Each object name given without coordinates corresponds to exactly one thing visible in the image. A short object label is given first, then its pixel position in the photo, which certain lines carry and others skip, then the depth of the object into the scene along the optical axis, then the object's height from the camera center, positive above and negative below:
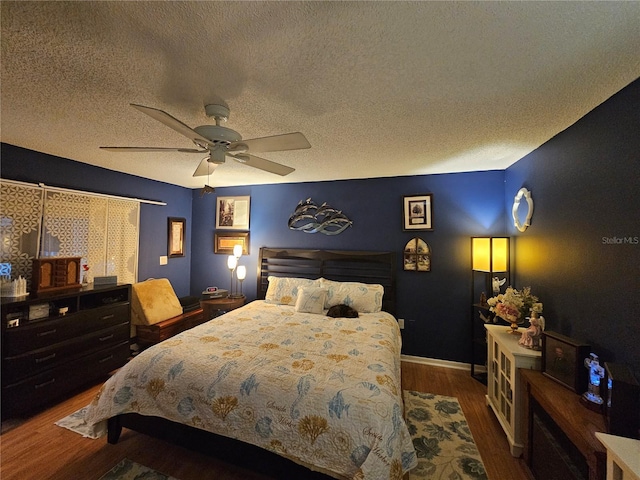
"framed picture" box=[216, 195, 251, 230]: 4.23 +0.56
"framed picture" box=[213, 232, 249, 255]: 4.20 +0.08
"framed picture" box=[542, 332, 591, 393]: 1.50 -0.67
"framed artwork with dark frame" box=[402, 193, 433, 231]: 3.31 +0.49
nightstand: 3.62 -0.83
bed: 1.38 -0.90
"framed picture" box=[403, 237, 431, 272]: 3.30 -0.08
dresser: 2.07 -0.92
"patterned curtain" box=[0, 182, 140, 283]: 2.40 +0.15
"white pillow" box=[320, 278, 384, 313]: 3.10 -0.58
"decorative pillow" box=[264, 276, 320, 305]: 3.40 -0.56
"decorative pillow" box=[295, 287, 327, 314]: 3.07 -0.64
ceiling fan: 1.46 +0.62
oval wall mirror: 2.41 +0.41
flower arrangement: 2.15 -0.46
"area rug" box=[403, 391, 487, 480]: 1.73 -1.47
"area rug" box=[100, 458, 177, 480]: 1.65 -1.49
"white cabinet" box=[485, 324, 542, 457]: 1.86 -1.01
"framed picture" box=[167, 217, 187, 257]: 4.12 +0.14
